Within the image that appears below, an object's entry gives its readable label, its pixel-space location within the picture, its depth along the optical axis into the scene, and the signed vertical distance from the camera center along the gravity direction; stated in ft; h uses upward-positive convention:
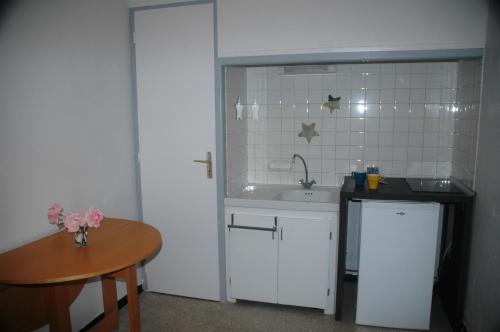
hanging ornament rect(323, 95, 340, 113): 10.85 +0.35
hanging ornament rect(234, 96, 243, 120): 10.68 +0.18
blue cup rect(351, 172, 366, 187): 9.54 -1.55
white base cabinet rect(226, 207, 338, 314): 9.39 -3.48
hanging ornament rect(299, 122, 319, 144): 11.13 -0.47
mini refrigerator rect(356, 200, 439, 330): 8.61 -3.33
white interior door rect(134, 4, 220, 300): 9.66 -0.62
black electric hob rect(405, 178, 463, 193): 8.77 -1.67
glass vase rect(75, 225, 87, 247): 7.15 -2.23
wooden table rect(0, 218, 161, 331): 6.10 -2.42
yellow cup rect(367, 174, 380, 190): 8.96 -1.50
